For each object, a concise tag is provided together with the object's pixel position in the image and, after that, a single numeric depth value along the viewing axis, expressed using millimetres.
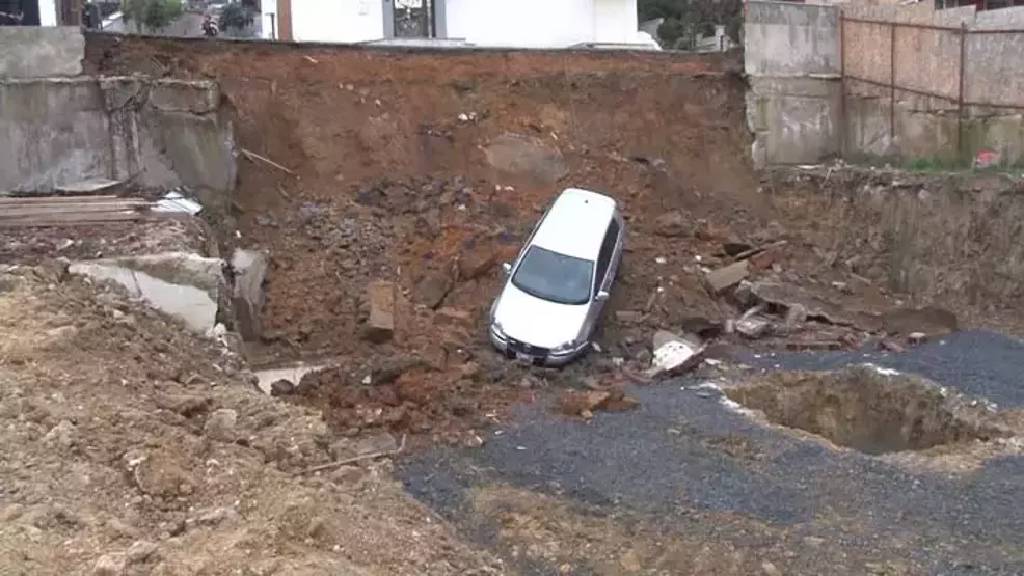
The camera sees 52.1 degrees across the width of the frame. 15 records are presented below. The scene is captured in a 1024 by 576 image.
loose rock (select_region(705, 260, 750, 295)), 18125
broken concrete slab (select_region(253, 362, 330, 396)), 13848
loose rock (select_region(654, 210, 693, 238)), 19703
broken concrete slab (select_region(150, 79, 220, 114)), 17828
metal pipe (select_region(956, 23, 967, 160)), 18438
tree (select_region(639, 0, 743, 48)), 39000
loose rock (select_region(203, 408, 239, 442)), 8961
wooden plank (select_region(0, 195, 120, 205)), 15445
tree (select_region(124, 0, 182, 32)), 43906
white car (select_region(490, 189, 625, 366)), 14883
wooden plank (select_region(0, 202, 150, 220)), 14341
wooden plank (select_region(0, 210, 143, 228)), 13906
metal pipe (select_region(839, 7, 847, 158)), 22094
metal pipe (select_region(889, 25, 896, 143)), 20391
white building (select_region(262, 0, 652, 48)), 28312
